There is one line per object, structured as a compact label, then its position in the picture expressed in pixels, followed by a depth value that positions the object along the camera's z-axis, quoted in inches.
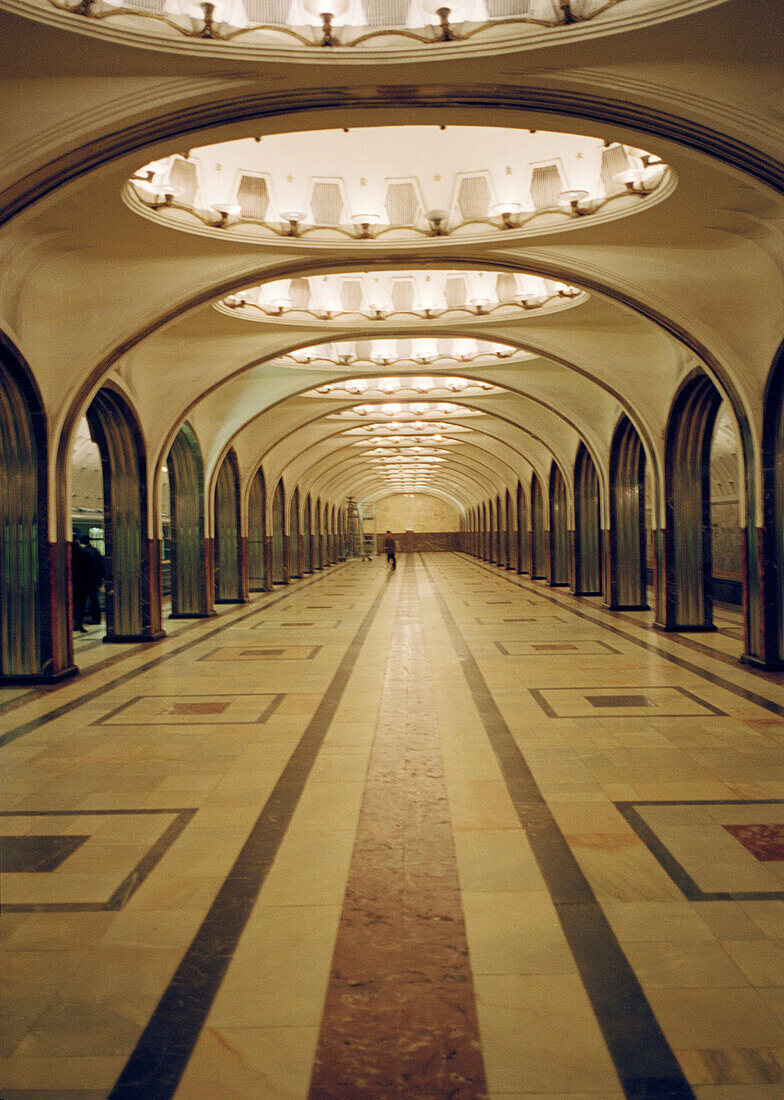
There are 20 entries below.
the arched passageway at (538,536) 922.1
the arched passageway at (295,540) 1049.5
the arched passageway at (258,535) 831.1
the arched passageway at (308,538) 1162.6
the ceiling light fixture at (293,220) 329.1
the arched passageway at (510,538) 1136.2
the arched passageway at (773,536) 339.9
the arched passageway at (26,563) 335.9
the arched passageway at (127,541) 455.5
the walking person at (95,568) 484.4
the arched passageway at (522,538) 1038.1
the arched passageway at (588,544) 699.4
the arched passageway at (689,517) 466.9
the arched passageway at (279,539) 952.3
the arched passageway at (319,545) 1306.6
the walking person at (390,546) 1167.0
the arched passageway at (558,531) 822.5
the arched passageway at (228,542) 691.4
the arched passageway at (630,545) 578.9
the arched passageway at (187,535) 580.1
